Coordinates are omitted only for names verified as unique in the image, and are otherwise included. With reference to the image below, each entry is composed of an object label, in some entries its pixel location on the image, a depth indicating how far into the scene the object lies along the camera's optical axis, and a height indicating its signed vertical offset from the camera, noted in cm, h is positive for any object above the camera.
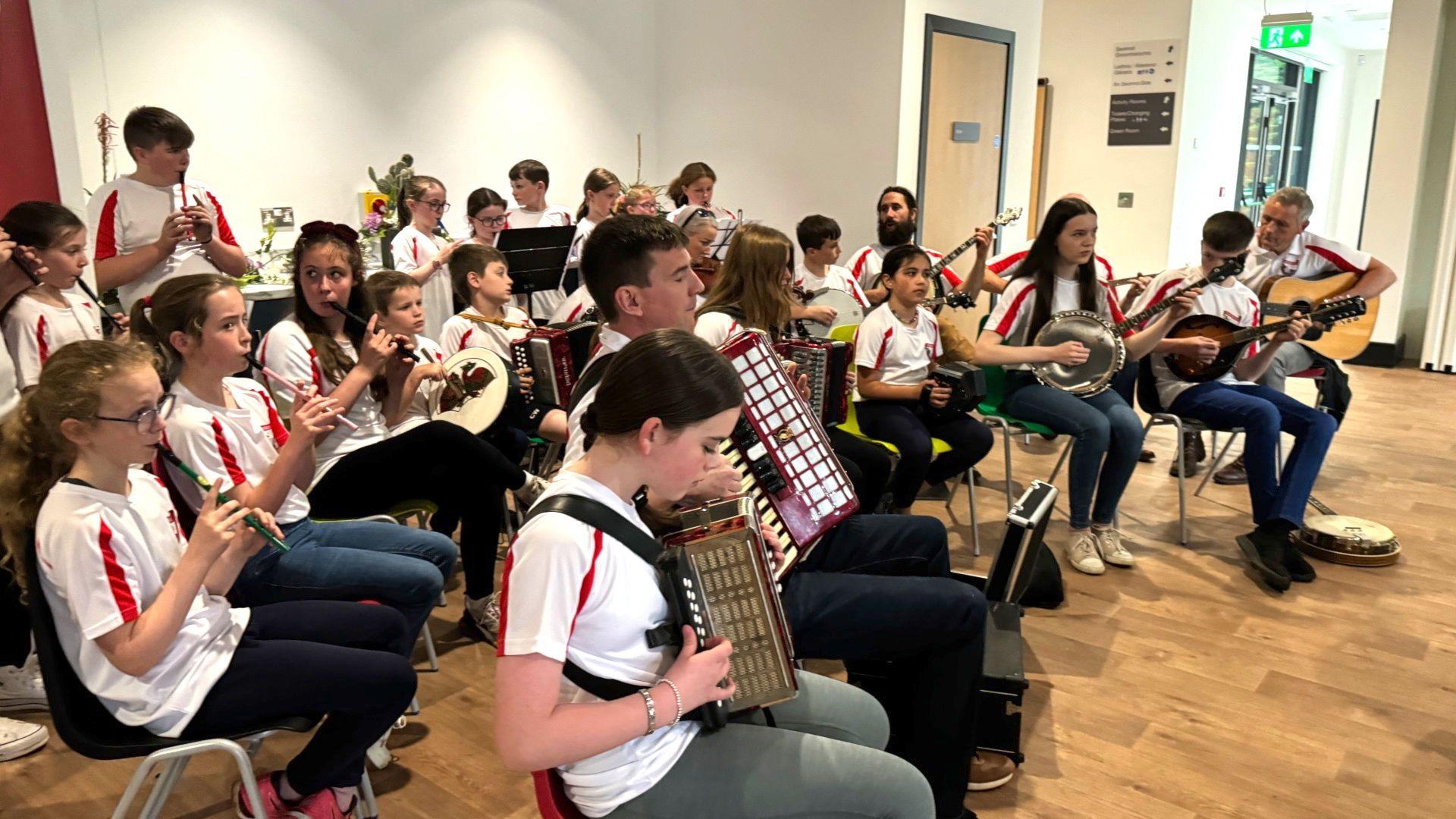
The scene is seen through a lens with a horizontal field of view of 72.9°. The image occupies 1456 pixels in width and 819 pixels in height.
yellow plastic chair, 359 -89
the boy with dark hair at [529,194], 542 -6
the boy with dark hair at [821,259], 430 -33
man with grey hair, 449 -34
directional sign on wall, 828 +78
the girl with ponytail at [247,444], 219 -58
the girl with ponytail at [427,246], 468 -30
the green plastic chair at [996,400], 388 -84
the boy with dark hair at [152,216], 341 -12
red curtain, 340 +22
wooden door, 614 +28
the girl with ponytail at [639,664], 124 -62
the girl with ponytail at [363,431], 272 -70
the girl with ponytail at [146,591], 159 -67
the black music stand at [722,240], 470 -27
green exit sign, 876 +132
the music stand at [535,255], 429 -32
